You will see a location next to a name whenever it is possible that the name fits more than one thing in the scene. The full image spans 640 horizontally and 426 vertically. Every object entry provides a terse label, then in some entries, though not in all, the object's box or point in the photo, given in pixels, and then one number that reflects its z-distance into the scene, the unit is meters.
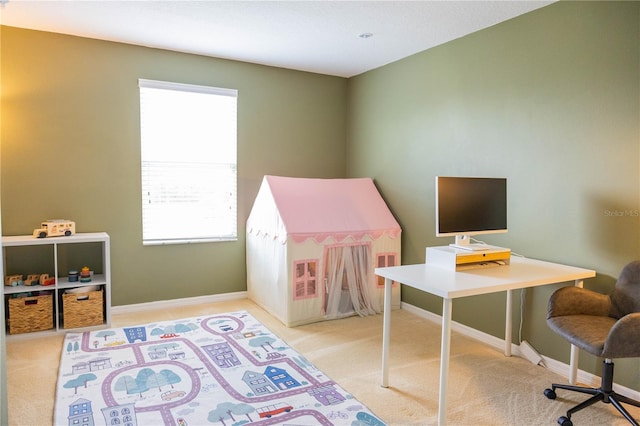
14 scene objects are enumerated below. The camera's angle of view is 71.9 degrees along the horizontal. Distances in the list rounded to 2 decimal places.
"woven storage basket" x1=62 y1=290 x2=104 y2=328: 3.63
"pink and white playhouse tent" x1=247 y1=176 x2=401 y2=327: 3.89
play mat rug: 2.40
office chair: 2.17
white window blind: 4.28
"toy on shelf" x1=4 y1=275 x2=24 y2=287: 3.55
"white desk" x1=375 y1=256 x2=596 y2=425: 2.29
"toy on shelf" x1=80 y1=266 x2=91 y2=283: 3.74
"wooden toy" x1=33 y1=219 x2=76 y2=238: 3.57
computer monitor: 2.91
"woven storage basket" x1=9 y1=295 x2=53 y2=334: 3.49
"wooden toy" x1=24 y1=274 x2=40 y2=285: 3.61
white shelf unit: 3.49
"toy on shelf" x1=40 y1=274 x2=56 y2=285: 3.60
